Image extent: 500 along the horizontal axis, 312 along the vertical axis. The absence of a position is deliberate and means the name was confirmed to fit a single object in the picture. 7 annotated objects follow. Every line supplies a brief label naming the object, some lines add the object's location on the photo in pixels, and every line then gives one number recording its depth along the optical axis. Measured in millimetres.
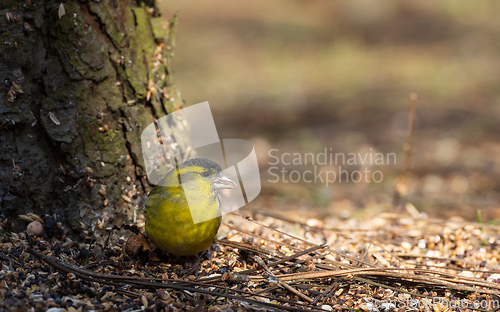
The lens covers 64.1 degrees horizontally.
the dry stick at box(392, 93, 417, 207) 3959
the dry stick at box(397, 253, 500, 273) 3033
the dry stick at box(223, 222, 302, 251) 2929
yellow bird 2561
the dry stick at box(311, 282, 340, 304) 2389
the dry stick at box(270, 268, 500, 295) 2523
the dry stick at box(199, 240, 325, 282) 2637
